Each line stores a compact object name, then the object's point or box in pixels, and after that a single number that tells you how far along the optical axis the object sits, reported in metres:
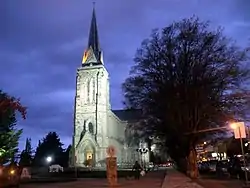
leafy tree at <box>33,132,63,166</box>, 57.92
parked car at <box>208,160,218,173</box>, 28.71
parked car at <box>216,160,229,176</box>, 22.51
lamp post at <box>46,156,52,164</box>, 54.11
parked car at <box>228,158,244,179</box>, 19.56
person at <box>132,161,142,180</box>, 21.91
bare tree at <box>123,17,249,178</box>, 18.96
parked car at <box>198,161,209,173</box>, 30.15
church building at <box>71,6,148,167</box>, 56.48
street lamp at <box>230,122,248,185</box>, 11.33
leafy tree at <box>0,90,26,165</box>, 29.94
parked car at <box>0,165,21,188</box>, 12.20
